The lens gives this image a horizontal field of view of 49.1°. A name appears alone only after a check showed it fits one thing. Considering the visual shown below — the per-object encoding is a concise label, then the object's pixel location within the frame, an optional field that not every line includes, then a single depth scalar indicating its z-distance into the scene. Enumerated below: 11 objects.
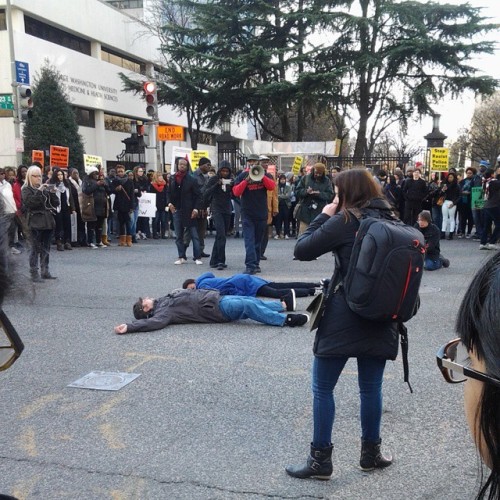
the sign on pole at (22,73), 16.05
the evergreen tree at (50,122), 24.06
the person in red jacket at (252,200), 9.11
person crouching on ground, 9.47
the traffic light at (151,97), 15.84
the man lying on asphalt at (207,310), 6.22
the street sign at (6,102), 15.98
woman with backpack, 3.00
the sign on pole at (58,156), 15.30
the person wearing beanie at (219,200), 9.99
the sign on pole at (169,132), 18.12
